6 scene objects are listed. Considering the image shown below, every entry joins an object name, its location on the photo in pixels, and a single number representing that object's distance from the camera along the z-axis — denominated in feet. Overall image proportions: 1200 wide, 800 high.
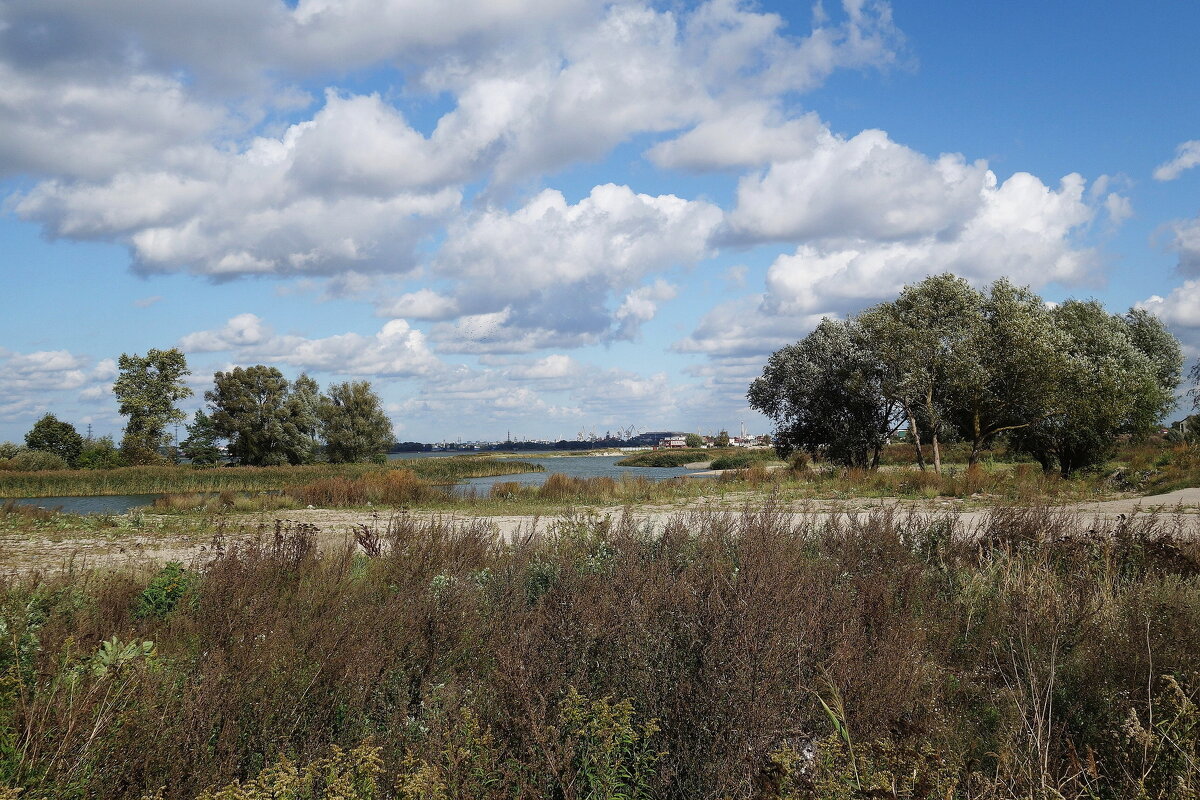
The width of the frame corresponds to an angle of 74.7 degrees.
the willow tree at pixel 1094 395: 93.15
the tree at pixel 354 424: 222.69
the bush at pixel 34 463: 157.99
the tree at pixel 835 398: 103.04
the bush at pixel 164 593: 20.85
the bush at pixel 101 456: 167.63
